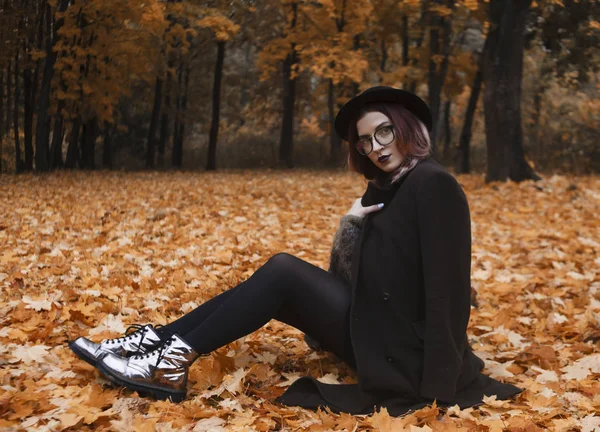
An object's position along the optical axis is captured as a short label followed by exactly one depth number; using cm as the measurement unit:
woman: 260
